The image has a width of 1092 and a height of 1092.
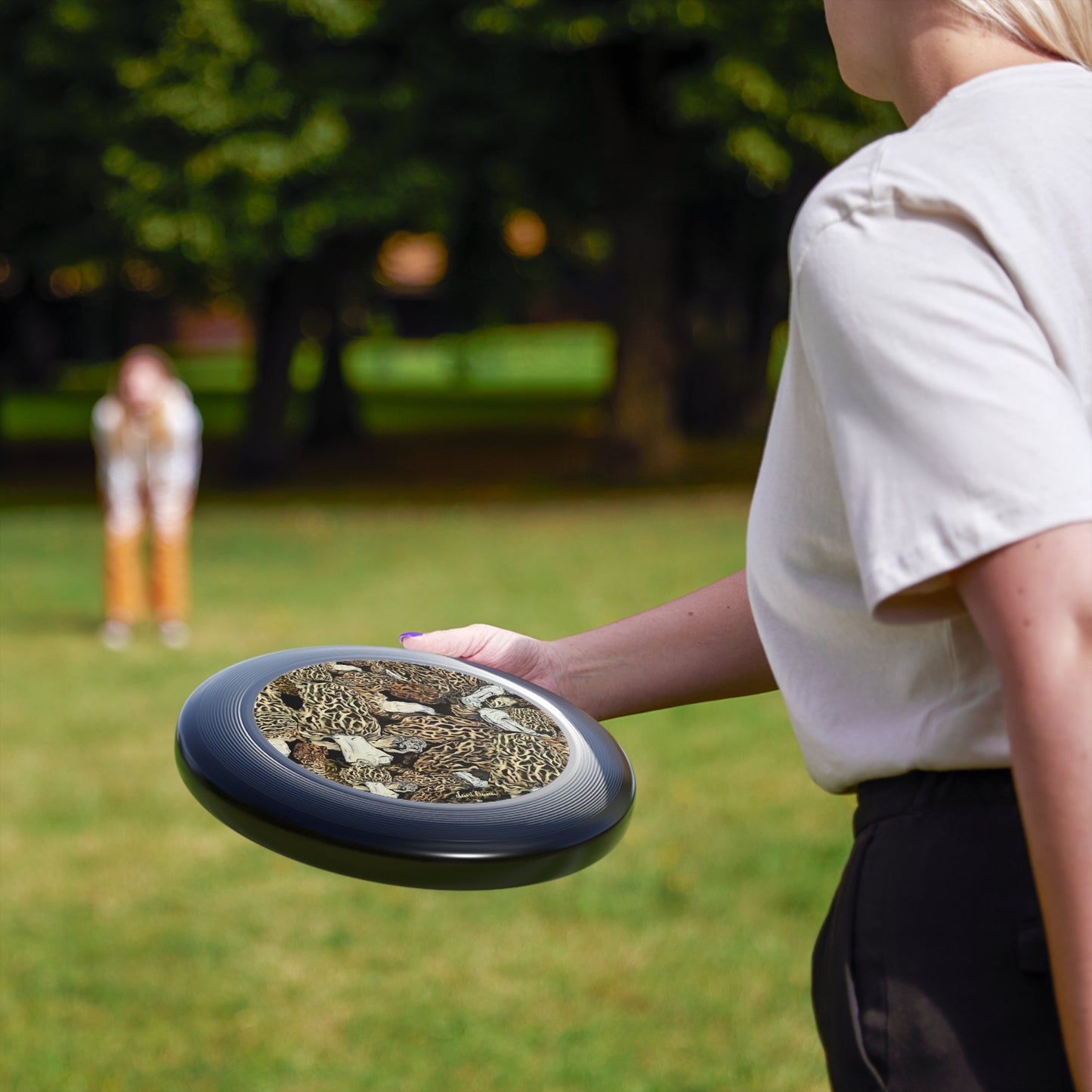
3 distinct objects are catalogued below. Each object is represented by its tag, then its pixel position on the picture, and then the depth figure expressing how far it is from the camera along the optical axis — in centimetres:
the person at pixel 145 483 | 1002
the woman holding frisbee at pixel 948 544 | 105
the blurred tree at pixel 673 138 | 1647
